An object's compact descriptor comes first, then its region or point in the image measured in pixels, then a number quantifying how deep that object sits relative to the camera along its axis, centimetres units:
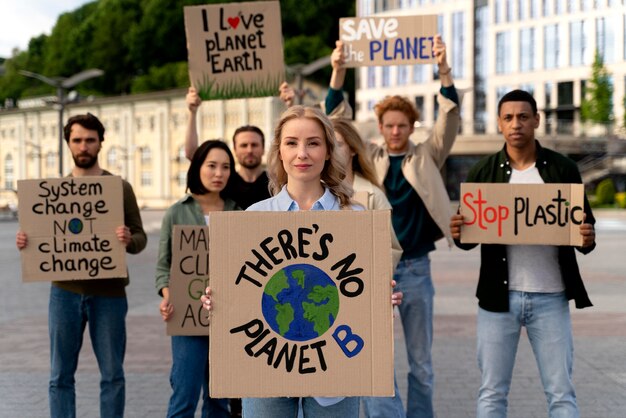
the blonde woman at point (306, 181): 348
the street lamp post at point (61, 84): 3116
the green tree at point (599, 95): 6838
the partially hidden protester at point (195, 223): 497
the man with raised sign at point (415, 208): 564
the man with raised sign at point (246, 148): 574
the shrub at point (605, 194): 5381
